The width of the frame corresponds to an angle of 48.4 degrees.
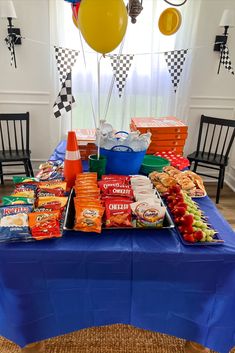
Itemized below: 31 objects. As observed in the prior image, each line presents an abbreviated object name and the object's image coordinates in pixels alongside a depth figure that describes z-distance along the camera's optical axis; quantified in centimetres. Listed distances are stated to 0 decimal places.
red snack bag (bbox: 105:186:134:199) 113
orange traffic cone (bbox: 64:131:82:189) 130
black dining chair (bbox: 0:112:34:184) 266
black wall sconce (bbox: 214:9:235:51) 247
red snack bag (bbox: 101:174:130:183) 127
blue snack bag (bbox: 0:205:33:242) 90
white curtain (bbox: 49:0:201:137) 260
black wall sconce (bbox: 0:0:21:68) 231
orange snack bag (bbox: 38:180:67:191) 121
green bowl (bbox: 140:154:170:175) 150
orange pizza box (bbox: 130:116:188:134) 177
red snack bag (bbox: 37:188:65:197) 116
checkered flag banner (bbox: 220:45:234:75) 271
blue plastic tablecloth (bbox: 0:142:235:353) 91
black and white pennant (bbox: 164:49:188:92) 254
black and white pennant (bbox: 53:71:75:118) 146
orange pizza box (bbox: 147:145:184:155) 183
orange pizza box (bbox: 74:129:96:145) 167
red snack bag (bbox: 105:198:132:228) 99
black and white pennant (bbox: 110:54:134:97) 261
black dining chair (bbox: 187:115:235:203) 271
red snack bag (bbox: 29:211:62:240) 91
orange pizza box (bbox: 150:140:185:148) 182
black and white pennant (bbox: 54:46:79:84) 241
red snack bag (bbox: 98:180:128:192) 118
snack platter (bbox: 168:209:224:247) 93
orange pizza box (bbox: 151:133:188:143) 180
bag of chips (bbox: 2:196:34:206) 106
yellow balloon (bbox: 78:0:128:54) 108
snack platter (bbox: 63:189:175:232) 98
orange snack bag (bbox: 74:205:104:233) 96
